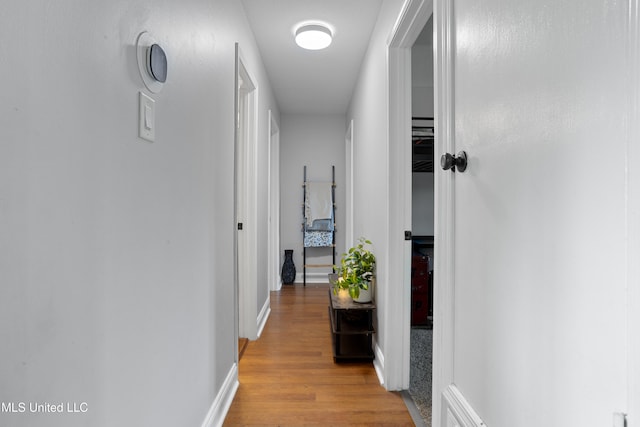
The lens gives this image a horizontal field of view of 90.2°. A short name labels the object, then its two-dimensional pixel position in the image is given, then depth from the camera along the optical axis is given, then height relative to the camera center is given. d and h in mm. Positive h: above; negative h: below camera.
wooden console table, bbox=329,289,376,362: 2268 -801
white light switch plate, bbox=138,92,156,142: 924 +292
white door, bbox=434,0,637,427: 477 +9
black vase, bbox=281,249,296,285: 4582 -771
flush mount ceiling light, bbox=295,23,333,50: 2424 +1395
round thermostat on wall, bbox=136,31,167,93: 923 +465
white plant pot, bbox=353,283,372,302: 2322 -579
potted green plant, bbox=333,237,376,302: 2322 -437
